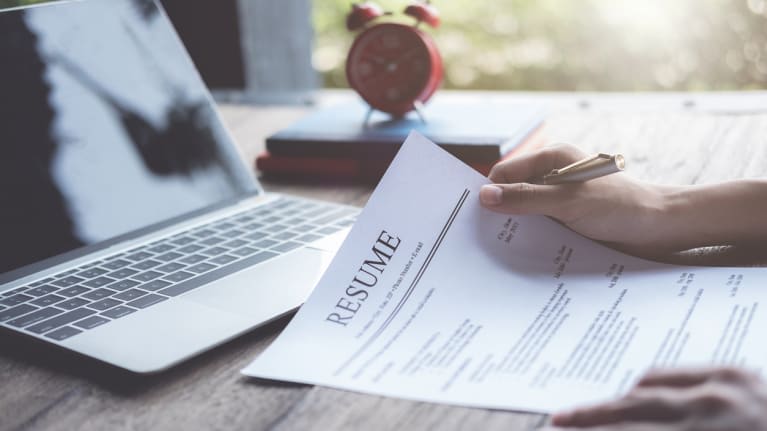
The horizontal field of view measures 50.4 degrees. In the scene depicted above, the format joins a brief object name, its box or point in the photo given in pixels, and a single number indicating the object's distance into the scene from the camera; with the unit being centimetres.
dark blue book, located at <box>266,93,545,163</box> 99
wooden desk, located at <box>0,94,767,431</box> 51
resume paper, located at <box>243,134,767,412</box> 54
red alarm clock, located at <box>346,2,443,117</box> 111
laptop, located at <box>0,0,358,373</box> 63
